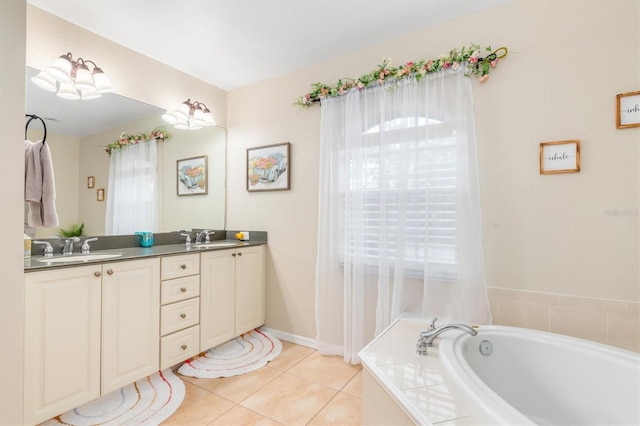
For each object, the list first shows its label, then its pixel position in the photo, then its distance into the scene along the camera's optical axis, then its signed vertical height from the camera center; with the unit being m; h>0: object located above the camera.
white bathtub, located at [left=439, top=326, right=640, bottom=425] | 1.29 -0.74
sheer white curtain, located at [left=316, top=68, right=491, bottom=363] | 1.95 +0.06
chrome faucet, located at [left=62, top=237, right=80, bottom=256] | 2.05 -0.18
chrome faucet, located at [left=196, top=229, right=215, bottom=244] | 2.92 -0.15
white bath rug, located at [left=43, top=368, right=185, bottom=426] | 1.71 -1.14
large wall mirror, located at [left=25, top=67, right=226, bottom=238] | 2.02 +0.56
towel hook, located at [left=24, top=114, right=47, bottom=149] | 1.92 +0.65
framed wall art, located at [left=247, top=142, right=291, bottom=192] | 2.83 +0.52
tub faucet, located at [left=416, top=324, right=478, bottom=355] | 1.51 -0.60
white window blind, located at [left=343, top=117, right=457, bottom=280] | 2.03 +0.17
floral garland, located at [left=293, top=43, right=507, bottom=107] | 1.93 +1.07
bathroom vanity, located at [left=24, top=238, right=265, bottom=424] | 1.52 -0.61
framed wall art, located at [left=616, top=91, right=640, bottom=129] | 1.57 +0.58
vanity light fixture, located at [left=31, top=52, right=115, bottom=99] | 1.93 +0.95
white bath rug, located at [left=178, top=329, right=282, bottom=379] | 2.25 -1.13
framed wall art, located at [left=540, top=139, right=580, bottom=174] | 1.70 +0.36
